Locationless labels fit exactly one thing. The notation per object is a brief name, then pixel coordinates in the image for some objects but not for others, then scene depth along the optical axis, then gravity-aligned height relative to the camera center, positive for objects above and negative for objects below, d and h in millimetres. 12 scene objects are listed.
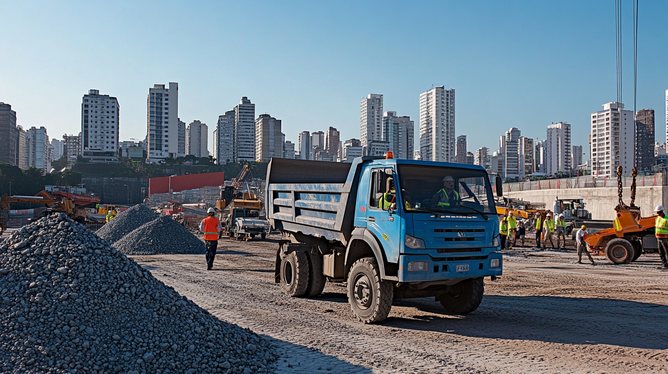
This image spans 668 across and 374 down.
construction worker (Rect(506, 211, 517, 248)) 24297 -1896
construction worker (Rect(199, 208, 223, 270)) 14322 -1219
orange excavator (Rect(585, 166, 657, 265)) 17625 -1601
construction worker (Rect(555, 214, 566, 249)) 24309 -1742
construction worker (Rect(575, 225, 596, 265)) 17750 -1765
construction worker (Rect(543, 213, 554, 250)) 24094 -1661
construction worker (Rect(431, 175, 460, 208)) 7637 -45
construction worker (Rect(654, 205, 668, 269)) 15391 -1233
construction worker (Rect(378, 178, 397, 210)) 7422 -63
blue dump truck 7242 -624
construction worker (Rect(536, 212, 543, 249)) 24906 -1832
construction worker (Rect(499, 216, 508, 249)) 21703 -1686
